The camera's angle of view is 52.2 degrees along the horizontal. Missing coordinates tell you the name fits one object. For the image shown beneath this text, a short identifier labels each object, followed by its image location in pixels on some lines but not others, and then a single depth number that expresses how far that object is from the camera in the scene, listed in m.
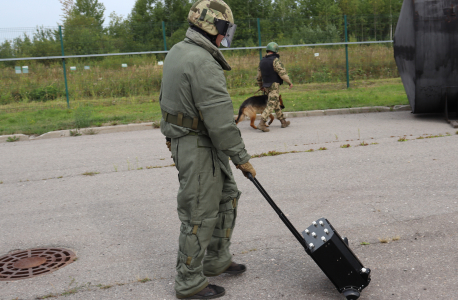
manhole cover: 3.98
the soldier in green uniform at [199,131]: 3.19
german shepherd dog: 10.68
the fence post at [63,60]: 14.76
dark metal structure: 9.53
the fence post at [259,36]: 16.19
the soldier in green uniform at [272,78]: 10.48
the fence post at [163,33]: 15.45
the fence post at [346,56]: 17.36
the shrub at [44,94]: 15.72
